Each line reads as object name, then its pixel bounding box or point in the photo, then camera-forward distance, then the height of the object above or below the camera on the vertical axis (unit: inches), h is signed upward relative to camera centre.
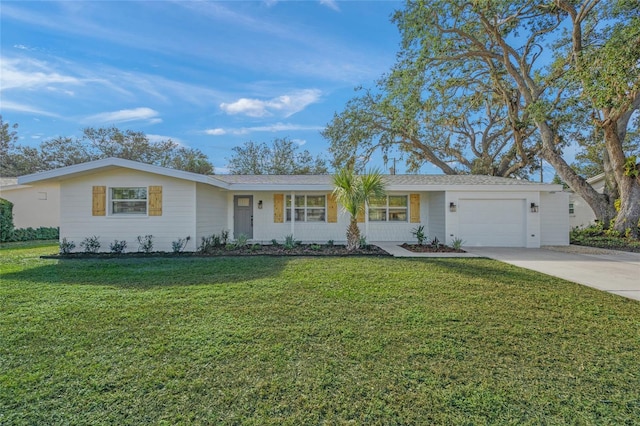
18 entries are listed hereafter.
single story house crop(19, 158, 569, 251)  376.5 +16.8
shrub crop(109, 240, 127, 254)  367.6 -30.8
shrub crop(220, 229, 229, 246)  454.3 -26.5
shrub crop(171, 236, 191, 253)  366.9 -29.1
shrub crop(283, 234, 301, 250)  386.3 -30.5
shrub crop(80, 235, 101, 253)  366.6 -28.2
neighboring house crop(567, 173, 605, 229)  763.8 +16.0
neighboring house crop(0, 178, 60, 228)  590.9 +32.3
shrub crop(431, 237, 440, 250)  396.8 -32.9
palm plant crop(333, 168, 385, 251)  357.4 +34.6
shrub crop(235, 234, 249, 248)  398.2 -28.5
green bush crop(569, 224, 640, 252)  424.4 -31.7
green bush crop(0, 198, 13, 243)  502.3 +1.3
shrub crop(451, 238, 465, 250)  389.4 -31.8
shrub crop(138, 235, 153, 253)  372.5 -27.7
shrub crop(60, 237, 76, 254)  366.6 -30.2
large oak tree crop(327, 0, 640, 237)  458.3 +270.8
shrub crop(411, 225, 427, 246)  424.2 -21.1
